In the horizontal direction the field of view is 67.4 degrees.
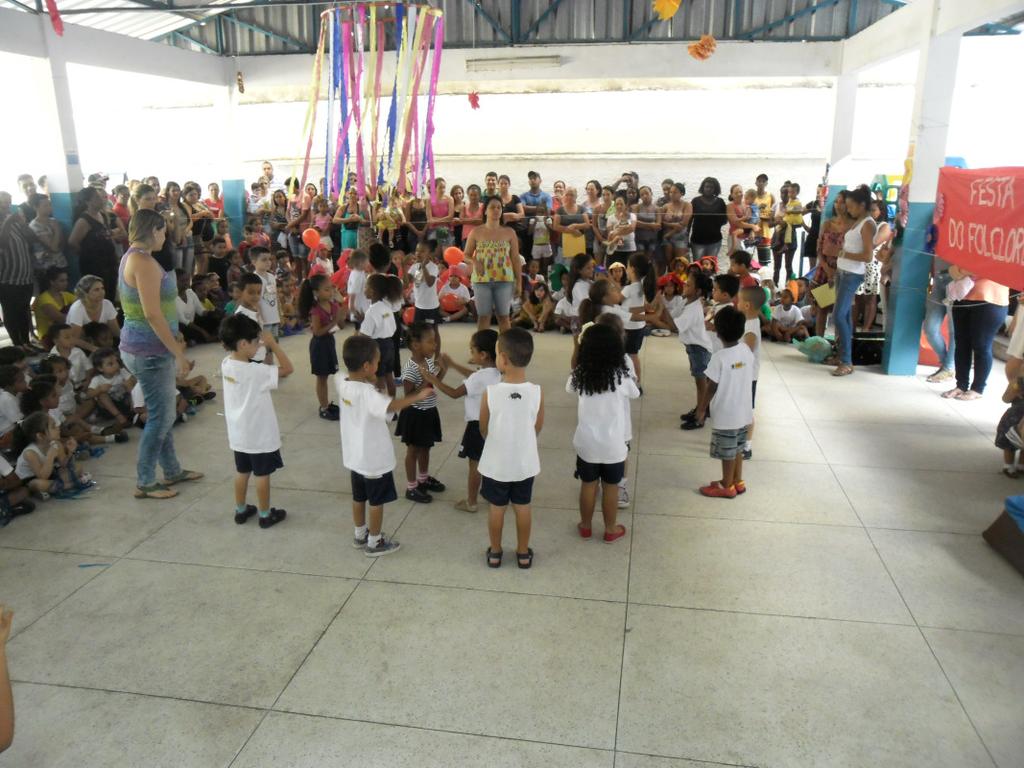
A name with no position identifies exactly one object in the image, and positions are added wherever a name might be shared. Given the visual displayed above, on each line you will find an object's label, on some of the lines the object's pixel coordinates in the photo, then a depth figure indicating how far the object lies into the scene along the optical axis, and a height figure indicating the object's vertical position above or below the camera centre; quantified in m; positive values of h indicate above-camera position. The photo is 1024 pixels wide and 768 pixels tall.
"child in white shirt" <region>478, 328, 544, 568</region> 3.50 -1.13
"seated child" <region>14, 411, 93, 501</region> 4.48 -1.63
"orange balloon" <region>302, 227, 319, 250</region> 9.14 -0.74
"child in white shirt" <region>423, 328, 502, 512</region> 3.88 -1.03
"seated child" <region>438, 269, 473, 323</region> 9.38 -1.47
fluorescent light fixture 12.09 +1.66
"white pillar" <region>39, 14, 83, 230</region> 9.28 +0.24
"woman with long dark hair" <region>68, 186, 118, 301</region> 8.05 -0.67
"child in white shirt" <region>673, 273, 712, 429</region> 5.60 -1.16
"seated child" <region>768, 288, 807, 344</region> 8.52 -1.61
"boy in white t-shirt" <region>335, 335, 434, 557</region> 3.57 -1.14
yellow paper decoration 7.51 +1.57
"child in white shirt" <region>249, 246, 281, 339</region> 6.18 -0.94
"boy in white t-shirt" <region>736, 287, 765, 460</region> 4.81 -0.94
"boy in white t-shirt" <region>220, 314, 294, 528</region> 3.90 -1.10
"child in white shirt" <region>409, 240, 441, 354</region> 6.77 -0.96
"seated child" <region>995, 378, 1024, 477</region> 4.72 -1.57
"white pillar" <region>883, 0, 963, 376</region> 6.69 -0.13
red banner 5.28 -0.37
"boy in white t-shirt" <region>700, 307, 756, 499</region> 4.33 -1.17
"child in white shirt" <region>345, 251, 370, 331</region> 6.49 -0.93
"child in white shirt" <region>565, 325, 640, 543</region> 3.75 -1.09
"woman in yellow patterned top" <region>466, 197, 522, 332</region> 6.84 -0.79
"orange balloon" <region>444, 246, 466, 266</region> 8.42 -0.88
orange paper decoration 9.92 +1.55
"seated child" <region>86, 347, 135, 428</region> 5.66 -1.53
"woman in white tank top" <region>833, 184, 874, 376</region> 6.78 -0.81
